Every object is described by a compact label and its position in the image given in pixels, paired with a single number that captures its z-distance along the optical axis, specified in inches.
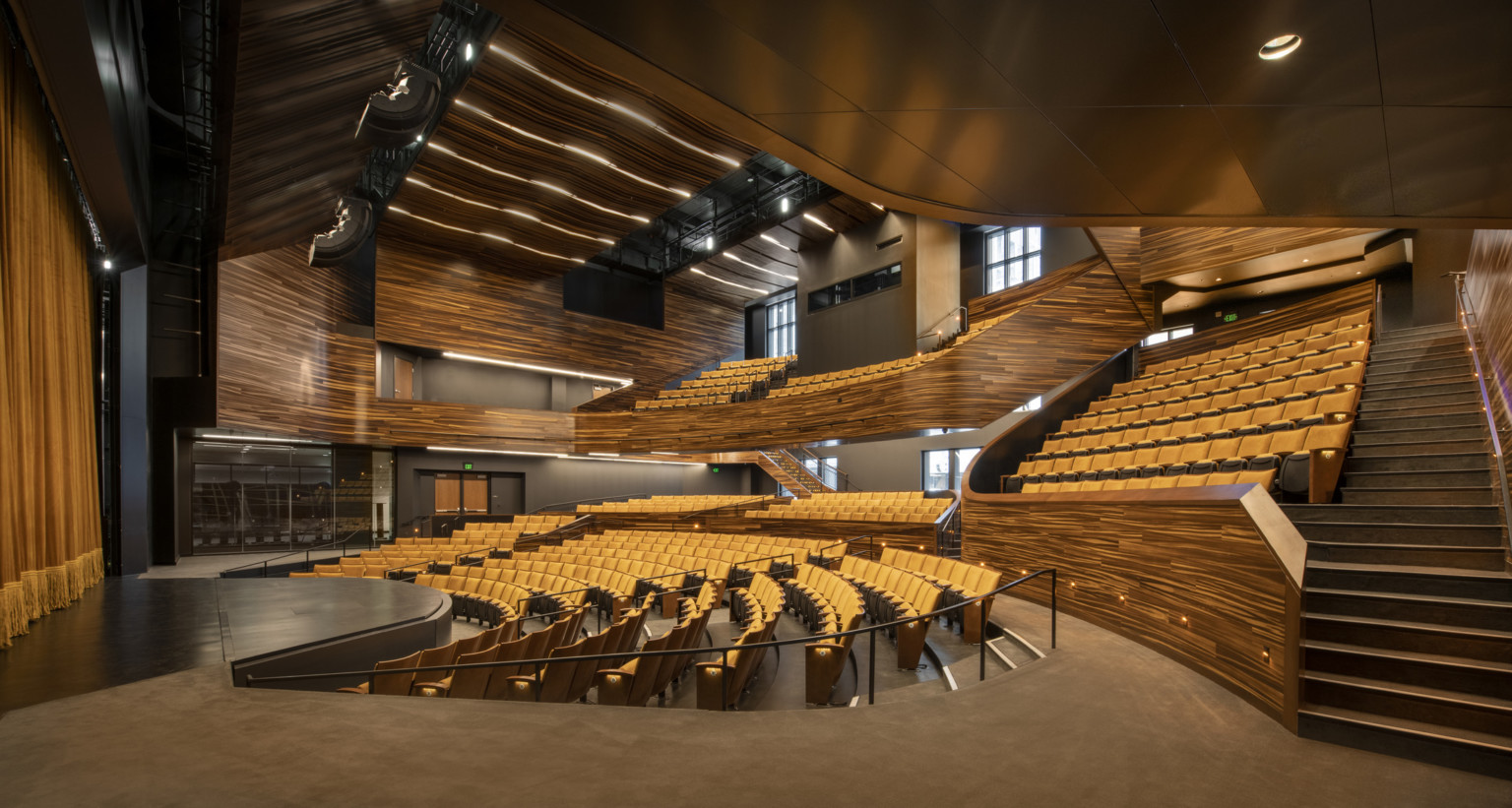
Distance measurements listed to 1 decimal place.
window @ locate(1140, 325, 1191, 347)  363.7
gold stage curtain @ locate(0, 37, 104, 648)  150.6
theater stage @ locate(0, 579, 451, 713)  120.4
